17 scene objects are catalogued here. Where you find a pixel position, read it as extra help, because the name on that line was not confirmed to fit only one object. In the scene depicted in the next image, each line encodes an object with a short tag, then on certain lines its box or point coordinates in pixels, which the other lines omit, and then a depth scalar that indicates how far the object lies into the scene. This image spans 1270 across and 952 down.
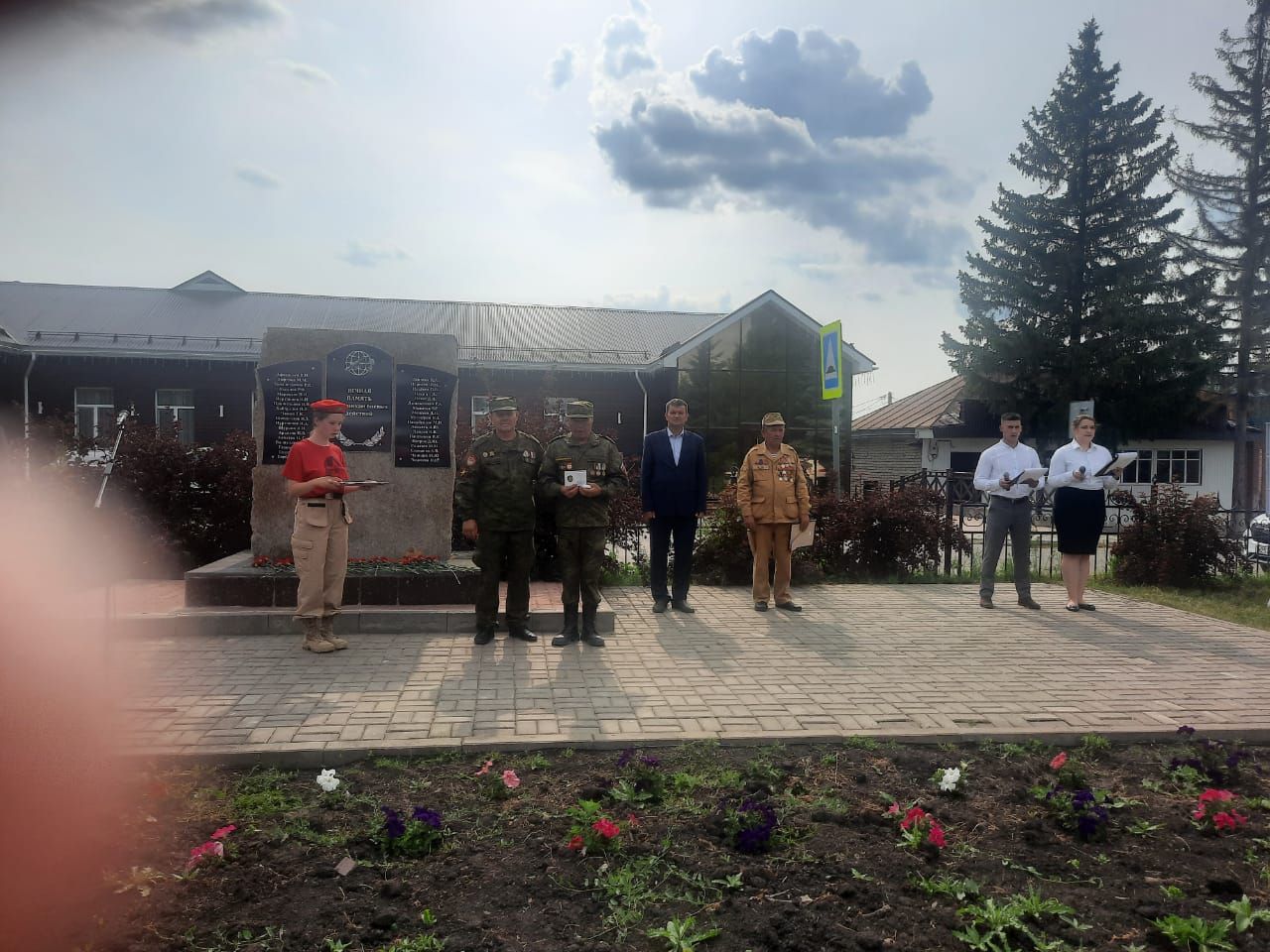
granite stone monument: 8.34
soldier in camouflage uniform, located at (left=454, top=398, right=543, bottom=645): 7.01
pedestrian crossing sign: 9.89
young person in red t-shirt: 6.43
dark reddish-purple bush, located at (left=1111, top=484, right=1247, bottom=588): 10.74
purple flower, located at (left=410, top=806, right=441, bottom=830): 3.30
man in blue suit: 8.44
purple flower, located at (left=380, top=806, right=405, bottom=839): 3.26
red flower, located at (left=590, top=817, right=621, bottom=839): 3.28
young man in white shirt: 8.80
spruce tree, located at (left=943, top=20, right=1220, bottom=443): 26.62
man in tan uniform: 8.63
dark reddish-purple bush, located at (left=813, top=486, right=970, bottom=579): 10.80
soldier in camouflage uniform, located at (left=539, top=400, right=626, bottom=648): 7.11
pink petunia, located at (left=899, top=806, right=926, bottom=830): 3.46
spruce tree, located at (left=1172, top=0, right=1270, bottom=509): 27.16
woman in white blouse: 8.55
